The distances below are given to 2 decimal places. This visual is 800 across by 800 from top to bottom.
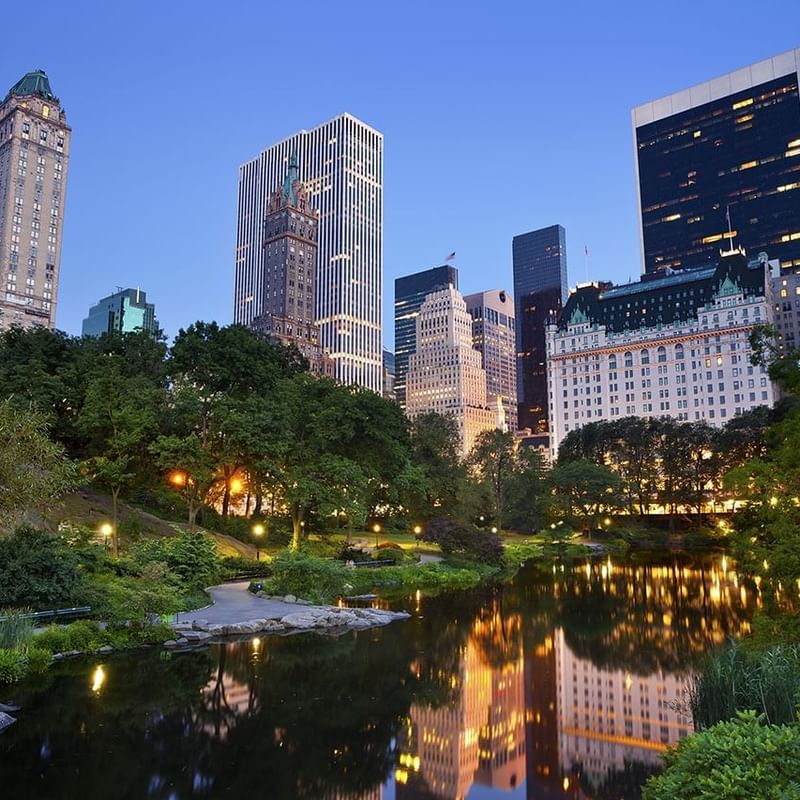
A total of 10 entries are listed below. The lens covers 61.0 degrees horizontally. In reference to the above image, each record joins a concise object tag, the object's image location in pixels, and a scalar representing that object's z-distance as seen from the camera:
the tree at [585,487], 83.75
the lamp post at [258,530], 42.82
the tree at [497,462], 88.44
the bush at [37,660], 18.16
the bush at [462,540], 49.72
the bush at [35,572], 21.16
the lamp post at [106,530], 35.07
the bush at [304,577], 31.66
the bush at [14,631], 18.02
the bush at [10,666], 17.12
